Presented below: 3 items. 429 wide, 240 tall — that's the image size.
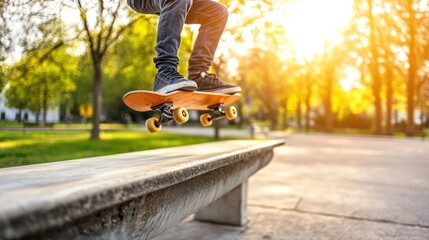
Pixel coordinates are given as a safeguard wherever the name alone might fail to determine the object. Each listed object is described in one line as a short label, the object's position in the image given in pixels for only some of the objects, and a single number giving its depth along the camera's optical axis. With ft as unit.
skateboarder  8.27
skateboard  8.04
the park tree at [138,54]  25.76
